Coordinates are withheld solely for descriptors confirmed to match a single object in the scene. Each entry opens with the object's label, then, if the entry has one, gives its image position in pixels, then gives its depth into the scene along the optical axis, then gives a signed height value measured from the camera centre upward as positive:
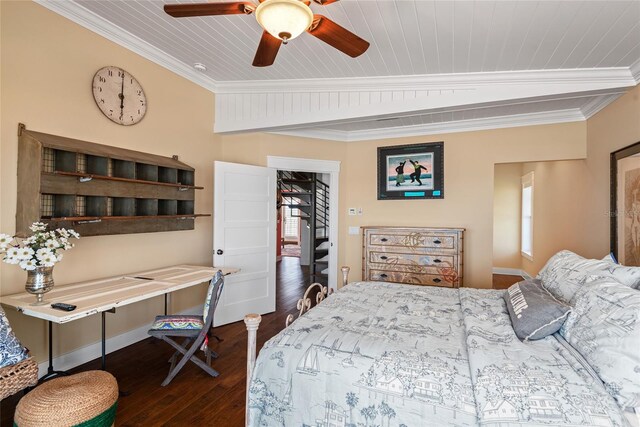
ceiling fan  1.52 +1.04
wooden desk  1.96 -0.58
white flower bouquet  1.95 -0.23
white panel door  3.71 -0.27
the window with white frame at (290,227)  12.02 -0.46
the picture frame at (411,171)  4.37 +0.63
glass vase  2.04 -0.45
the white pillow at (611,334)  1.24 -0.52
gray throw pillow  1.66 -0.53
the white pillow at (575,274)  1.72 -0.34
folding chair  2.46 -0.90
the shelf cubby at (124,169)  2.82 +0.40
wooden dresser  4.00 -0.52
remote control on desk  1.96 -0.58
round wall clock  2.75 +1.07
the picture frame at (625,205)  2.59 +0.10
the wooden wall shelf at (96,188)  2.23 +0.21
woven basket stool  1.54 -0.96
